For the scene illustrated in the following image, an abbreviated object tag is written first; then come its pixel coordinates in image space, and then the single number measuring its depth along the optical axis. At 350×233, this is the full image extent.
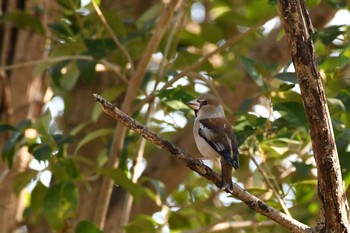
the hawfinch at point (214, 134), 7.57
